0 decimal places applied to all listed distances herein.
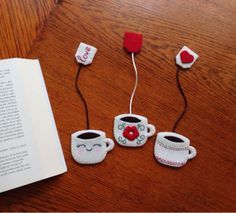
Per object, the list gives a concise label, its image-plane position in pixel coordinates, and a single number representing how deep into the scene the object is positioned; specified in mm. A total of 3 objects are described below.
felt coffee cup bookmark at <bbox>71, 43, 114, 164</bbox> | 711
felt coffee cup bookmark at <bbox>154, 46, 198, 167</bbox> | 723
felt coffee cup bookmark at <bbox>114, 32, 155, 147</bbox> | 722
